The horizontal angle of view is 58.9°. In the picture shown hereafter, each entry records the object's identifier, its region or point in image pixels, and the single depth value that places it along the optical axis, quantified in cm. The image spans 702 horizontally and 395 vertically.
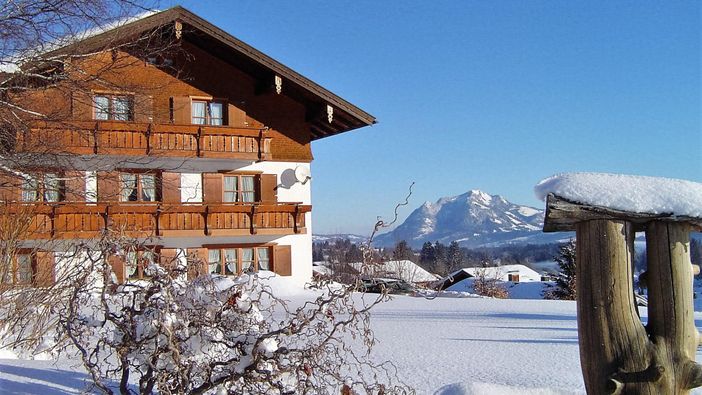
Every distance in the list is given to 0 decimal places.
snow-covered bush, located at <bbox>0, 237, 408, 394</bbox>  363
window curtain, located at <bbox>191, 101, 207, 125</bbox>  1966
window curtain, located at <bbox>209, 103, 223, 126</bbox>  1983
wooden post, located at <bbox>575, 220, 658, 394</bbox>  287
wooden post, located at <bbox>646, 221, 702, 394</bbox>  292
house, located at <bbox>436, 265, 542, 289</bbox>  4125
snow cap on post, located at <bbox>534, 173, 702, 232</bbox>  285
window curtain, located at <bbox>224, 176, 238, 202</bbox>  2000
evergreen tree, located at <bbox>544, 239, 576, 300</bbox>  2357
